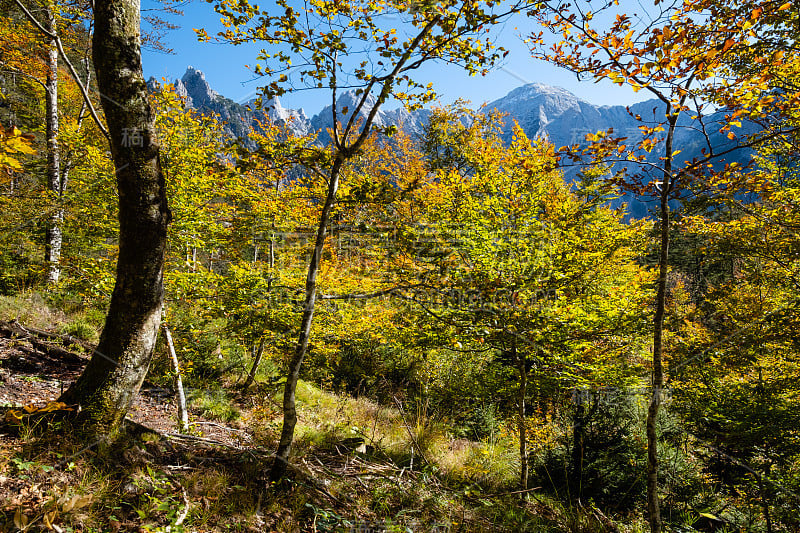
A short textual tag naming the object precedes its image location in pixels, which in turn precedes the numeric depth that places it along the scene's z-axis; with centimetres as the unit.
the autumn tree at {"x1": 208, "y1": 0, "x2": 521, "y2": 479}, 281
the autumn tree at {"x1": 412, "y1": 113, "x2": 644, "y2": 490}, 475
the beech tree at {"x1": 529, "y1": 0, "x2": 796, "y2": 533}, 273
